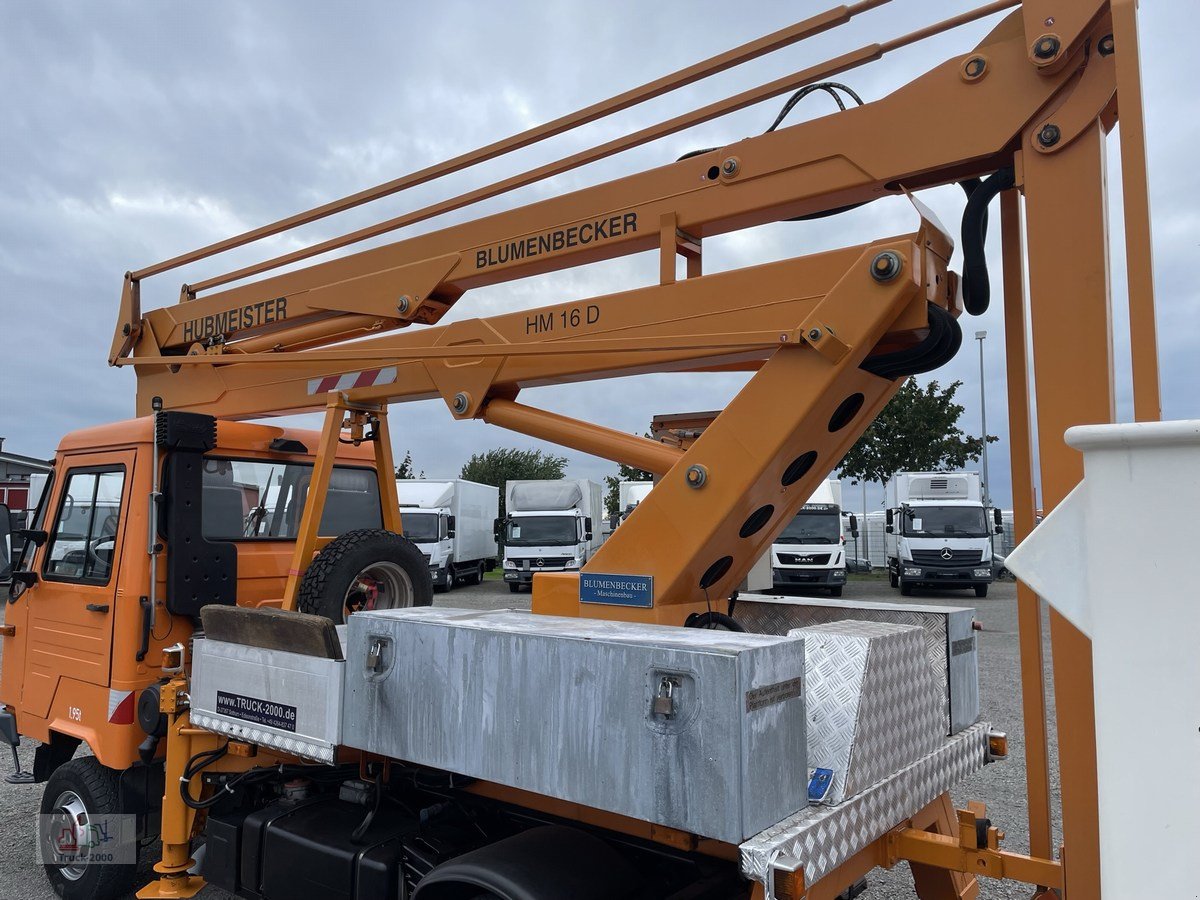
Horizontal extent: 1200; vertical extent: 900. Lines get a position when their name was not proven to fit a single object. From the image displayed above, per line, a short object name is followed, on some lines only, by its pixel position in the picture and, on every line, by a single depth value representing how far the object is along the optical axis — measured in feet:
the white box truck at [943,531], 68.13
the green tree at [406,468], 167.09
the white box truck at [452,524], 74.13
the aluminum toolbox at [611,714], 7.09
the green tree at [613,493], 137.80
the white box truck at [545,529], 73.87
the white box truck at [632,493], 69.83
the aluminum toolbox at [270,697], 10.40
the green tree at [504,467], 183.32
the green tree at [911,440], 94.99
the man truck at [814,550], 67.21
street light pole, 83.84
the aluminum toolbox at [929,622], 11.43
